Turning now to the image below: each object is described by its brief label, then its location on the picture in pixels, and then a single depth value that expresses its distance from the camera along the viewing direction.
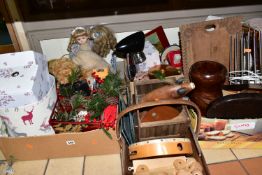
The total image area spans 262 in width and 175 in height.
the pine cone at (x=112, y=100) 0.99
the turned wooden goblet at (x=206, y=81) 0.89
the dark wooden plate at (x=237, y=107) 0.85
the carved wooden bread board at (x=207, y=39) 1.06
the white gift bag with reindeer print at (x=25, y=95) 0.84
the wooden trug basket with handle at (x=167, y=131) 0.80
